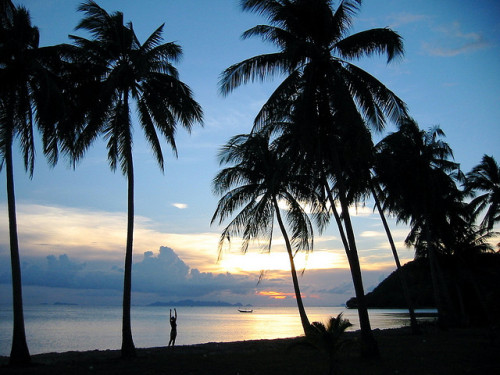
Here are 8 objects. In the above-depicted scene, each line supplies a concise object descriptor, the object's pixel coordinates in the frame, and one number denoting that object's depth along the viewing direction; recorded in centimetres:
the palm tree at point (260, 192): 2111
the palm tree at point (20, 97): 1327
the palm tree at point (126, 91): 1484
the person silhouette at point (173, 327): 2036
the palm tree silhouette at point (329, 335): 1055
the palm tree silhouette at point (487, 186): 3122
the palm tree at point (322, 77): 1412
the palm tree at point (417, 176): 2402
